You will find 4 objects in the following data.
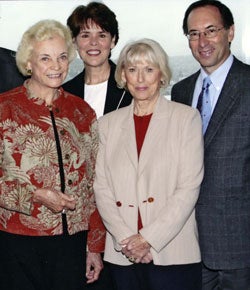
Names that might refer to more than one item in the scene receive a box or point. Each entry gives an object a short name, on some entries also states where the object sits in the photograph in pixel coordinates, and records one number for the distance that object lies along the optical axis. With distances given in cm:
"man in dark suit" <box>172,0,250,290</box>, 236
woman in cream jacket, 223
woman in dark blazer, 287
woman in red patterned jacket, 215
